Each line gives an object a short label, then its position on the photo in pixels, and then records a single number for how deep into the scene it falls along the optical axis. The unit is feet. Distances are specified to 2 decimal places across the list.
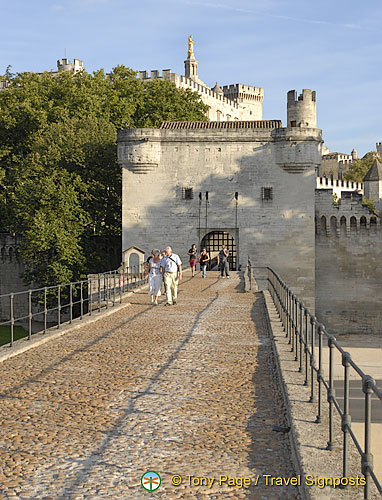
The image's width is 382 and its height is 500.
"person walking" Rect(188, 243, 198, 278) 94.22
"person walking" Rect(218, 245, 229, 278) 89.92
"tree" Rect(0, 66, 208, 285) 116.06
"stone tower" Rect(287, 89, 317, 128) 133.80
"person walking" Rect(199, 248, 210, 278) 89.74
